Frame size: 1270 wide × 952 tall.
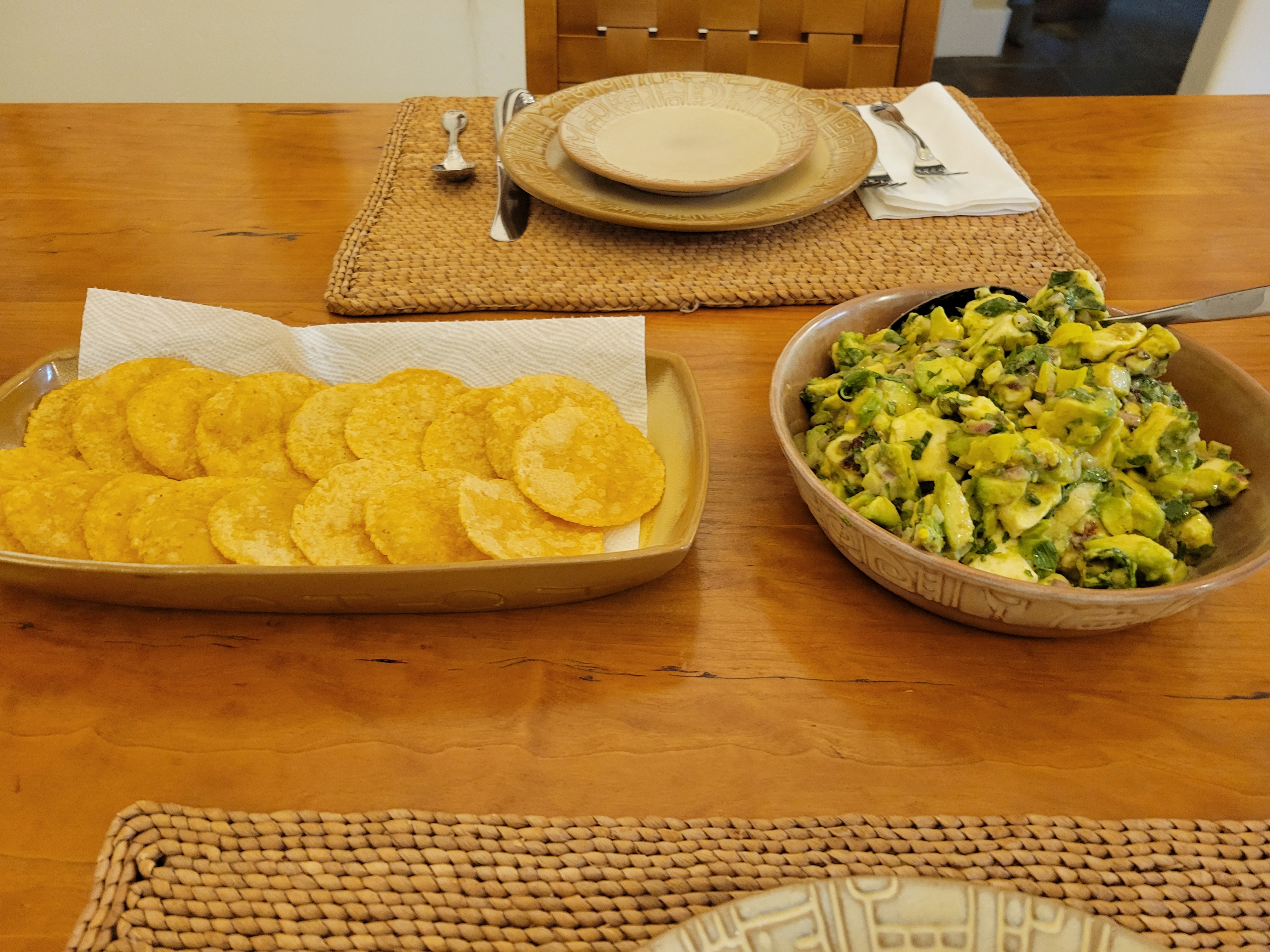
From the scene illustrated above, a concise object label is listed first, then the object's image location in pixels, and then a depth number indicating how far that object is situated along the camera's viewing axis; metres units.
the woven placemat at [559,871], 0.36
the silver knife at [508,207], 0.71
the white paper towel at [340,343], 0.56
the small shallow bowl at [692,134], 0.71
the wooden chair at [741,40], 0.95
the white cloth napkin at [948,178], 0.72
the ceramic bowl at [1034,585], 0.40
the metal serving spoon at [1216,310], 0.50
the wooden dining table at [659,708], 0.41
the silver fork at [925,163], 0.75
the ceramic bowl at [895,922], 0.32
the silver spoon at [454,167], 0.76
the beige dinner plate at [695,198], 0.69
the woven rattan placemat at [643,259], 0.65
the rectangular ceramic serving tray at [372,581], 0.43
